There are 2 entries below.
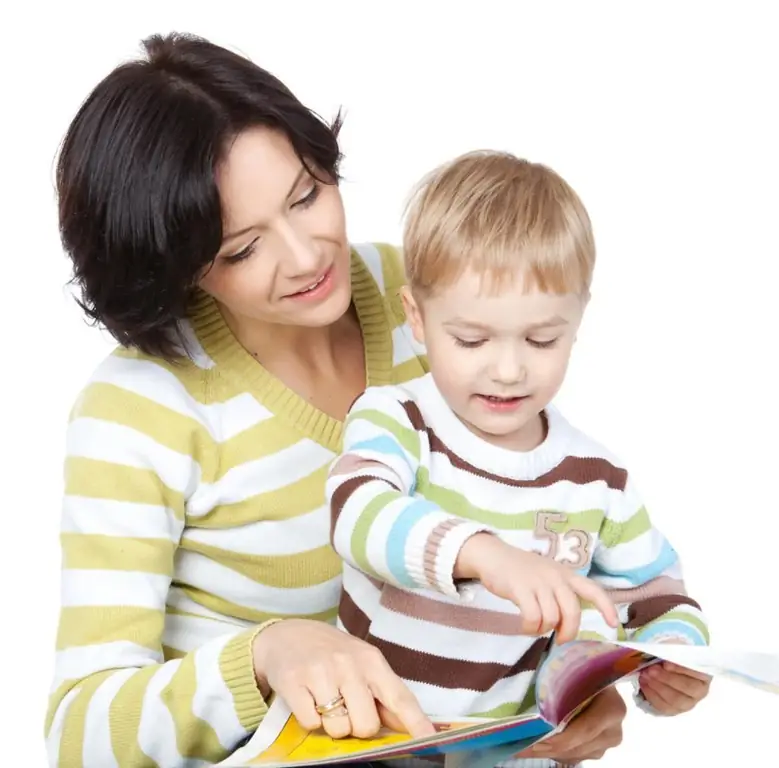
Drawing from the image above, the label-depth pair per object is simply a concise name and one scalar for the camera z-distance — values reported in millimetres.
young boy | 1287
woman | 1374
